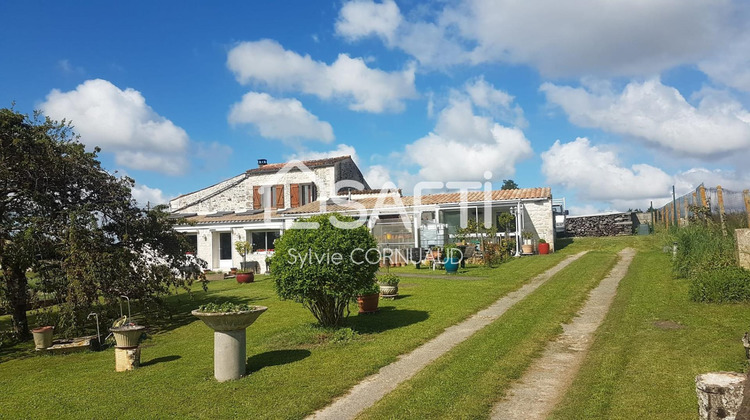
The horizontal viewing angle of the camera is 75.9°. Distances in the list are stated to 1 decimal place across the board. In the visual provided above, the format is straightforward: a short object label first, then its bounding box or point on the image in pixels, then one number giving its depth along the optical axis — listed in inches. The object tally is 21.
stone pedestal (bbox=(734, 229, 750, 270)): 408.5
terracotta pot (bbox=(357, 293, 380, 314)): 458.0
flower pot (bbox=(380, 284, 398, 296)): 539.2
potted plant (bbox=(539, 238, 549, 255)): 950.9
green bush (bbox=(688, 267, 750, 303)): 372.5
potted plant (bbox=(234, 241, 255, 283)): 988.6
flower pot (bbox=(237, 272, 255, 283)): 859.4
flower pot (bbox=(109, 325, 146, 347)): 322.3
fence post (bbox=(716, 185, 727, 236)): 499.8
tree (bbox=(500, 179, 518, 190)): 2752.0
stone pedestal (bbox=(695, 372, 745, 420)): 145.7
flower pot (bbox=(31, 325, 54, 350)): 414.6
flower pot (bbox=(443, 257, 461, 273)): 748.0
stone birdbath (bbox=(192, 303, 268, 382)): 271.6
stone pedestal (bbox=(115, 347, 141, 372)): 324.5
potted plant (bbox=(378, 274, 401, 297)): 538.3
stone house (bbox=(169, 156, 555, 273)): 1002.1
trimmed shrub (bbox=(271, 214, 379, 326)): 364.5
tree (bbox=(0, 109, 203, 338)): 441.4
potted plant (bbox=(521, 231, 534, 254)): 951.0
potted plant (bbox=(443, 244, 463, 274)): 749.3
